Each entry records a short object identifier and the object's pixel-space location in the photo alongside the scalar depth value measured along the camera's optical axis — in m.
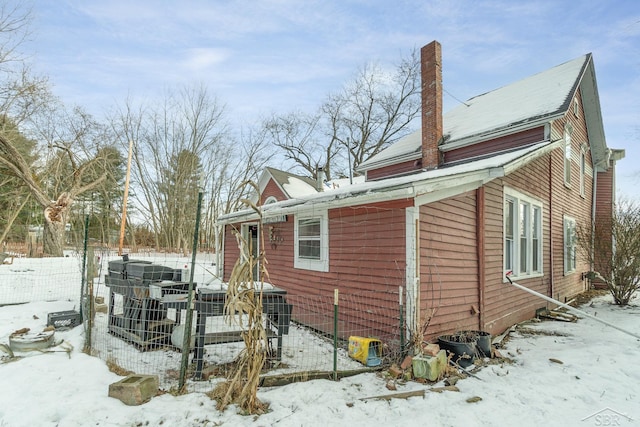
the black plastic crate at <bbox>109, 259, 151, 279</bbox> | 5.83
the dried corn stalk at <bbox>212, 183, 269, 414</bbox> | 3.40
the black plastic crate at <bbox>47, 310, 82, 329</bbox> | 5.98
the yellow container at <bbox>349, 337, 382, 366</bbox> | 4.93
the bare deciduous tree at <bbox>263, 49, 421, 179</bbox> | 29.38
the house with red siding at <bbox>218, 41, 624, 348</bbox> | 5.45
